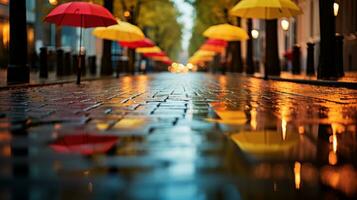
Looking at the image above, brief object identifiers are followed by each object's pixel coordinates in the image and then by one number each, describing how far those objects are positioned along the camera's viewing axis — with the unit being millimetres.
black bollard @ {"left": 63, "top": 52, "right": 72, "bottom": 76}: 30108
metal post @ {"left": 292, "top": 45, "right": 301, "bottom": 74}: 31492
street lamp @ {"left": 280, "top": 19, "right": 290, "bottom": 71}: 46494
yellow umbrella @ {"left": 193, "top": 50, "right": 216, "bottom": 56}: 59034
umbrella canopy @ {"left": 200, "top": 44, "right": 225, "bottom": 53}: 49281
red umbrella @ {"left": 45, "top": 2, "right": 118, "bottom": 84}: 19219
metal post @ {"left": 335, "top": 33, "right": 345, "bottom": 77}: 22109
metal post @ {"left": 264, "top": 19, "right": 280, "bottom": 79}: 29672
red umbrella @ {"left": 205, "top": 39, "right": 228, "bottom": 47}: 45556
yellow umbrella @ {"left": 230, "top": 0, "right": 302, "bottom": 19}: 21484
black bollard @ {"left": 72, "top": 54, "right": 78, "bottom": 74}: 28359
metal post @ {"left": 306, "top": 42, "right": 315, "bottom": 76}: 27219
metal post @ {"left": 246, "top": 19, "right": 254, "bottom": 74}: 40125
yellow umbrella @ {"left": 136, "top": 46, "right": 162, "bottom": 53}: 50662
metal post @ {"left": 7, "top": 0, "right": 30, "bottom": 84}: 17609
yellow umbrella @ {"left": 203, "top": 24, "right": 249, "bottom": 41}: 32844
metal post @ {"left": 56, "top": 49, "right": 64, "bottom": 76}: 28047
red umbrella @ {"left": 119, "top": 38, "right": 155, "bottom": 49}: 36925
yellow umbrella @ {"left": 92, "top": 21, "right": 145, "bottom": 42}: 27453
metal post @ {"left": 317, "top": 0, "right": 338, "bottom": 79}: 19992
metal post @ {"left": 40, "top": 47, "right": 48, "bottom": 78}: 25016
